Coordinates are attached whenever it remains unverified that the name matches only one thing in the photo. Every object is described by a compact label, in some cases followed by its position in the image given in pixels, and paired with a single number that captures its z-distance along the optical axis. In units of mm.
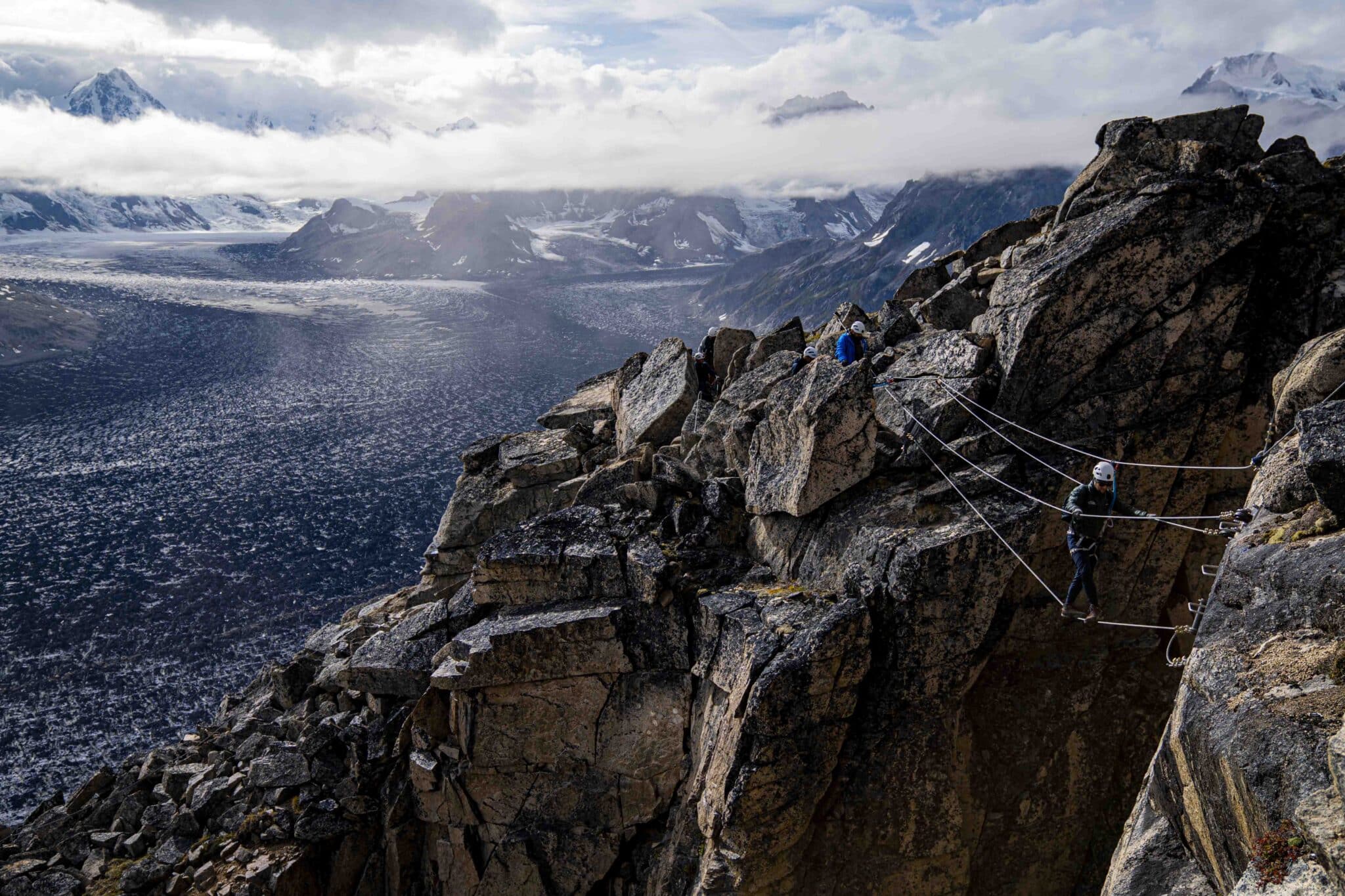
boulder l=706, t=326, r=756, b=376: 36906
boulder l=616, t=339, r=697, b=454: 33781
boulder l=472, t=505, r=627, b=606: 25078
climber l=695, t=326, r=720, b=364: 36569
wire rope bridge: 19700
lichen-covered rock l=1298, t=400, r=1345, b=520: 13211
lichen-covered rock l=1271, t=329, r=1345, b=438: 15953
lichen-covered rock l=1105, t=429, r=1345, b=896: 10758
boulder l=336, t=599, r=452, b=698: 27719
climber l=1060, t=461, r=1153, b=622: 18703
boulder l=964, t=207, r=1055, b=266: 34062
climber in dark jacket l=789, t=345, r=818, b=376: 30328
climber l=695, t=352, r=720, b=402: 34750
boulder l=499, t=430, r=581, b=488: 34219
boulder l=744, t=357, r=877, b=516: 23031
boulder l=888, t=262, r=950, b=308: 37156
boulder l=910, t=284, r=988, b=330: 29203
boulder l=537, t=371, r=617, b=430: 40719
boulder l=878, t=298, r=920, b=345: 29812
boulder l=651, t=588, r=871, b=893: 20531
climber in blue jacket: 26016
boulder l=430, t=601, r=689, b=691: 24000
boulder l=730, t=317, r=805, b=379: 33906
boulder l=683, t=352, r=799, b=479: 27969
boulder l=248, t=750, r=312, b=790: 27531
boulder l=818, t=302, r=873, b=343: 33594
